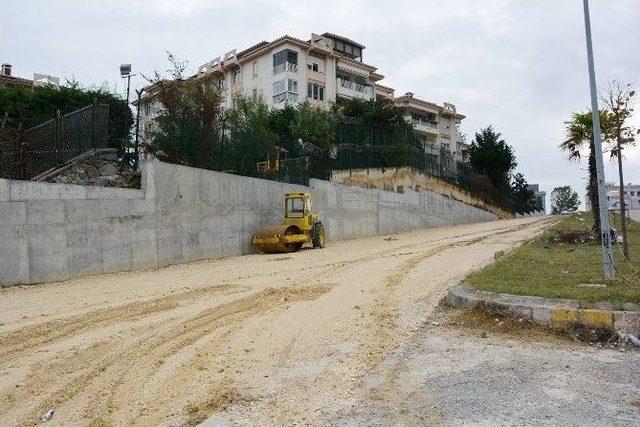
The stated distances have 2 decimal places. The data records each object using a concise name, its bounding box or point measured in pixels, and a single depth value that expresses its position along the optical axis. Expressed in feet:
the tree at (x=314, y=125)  106.63
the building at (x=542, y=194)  330.54
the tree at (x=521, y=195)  204.95
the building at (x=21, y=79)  156.56
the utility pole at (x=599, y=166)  29.35
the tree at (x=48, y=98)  98.43
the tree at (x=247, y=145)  69.00
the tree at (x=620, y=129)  44.57
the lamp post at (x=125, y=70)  62.28
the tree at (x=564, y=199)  340.18
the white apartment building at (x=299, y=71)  155.84
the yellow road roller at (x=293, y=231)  64.49
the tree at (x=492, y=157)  187.52
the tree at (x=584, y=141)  58.34
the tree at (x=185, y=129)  64.49
